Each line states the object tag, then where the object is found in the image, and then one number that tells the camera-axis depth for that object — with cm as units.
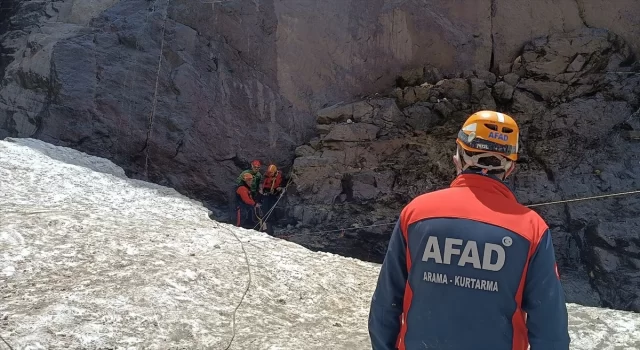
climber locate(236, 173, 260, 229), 957
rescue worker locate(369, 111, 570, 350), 158
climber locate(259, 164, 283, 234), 1024
